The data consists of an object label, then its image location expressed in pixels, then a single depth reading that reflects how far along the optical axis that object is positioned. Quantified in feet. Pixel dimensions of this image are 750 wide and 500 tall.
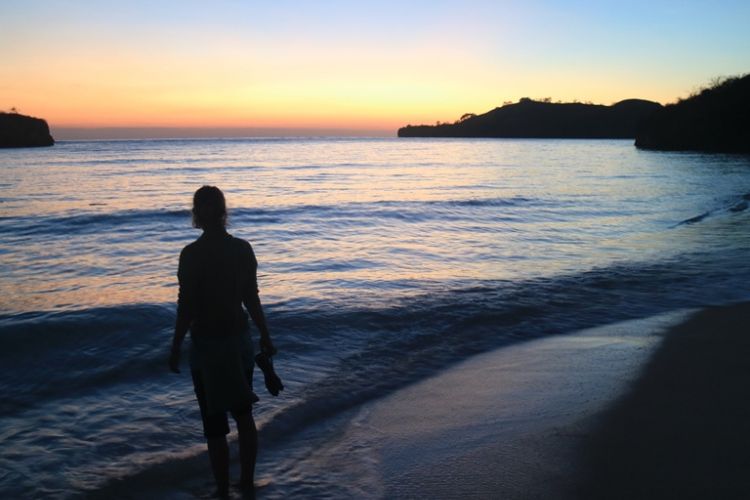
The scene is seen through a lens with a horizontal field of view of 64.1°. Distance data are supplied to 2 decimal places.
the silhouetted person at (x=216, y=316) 11.90
